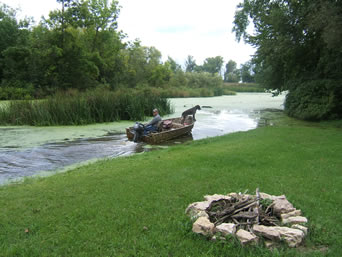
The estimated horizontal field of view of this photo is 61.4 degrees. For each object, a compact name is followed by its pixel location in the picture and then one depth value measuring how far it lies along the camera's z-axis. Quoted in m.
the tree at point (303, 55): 16.58
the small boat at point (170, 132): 12.26
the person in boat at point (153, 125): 12.93
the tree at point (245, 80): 117.49
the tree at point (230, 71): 137.00
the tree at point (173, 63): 106.31
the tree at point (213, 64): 133.59
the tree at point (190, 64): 135.12
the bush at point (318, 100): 17.45
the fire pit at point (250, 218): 3.46
